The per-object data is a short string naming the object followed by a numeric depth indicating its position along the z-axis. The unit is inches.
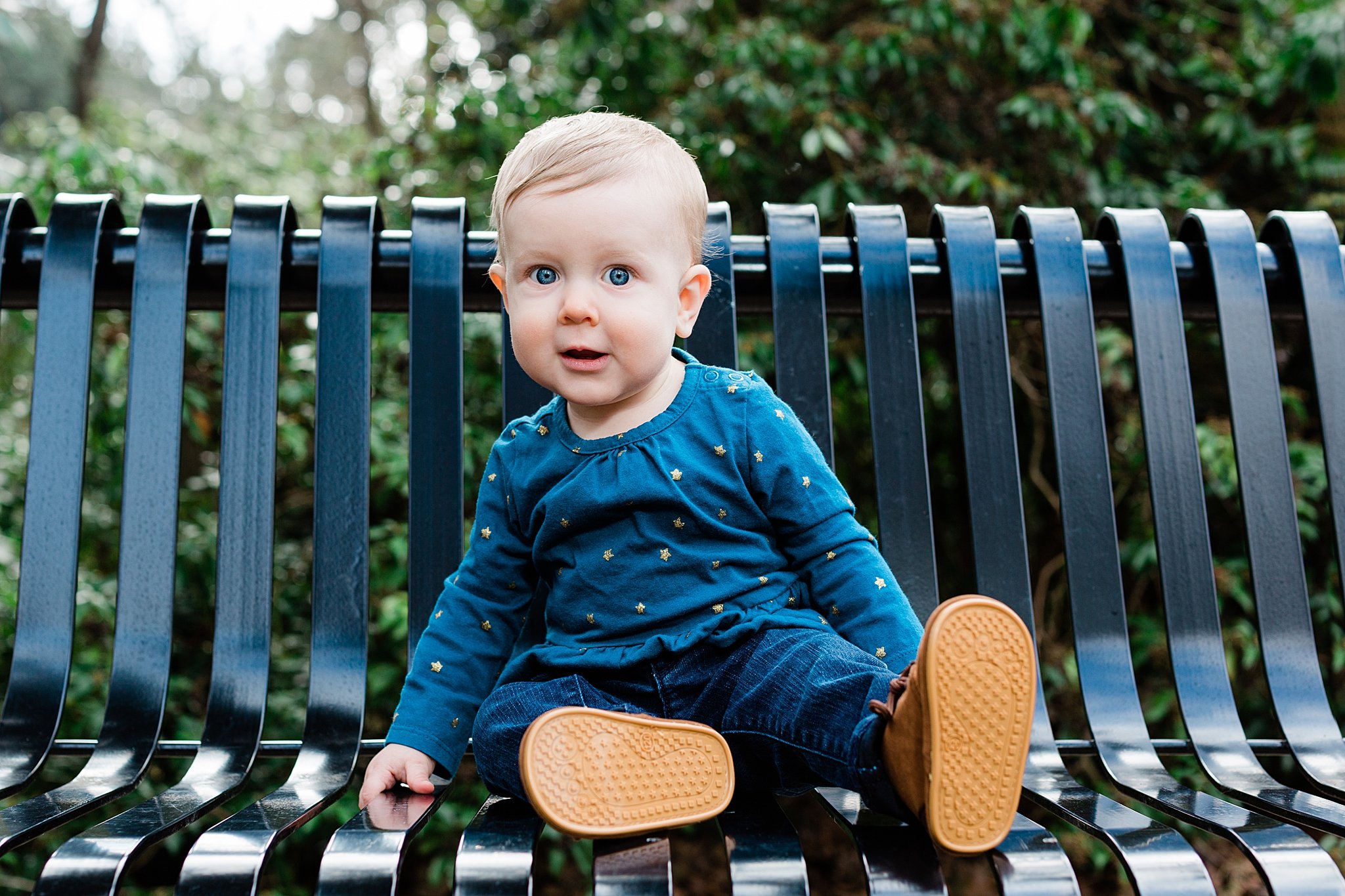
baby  43.4
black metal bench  52.7
